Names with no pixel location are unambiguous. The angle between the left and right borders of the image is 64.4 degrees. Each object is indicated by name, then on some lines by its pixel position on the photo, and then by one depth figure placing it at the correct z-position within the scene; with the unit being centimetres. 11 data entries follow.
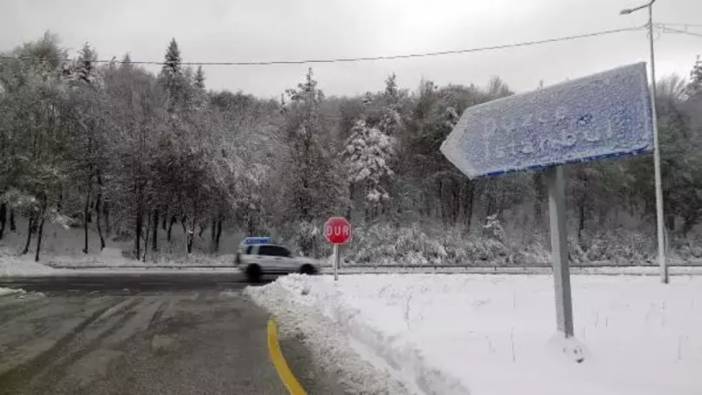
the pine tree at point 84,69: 5539
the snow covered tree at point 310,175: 4041
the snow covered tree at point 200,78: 6889
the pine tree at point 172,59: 5963
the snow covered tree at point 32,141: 3416
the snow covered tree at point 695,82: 6262
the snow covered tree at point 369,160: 4600
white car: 2611
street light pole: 1886
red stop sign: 1577
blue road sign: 512
